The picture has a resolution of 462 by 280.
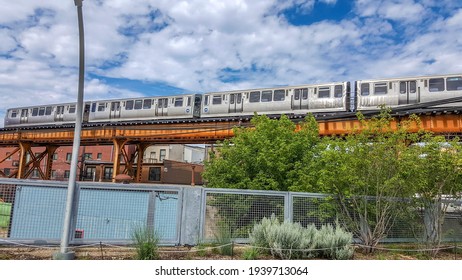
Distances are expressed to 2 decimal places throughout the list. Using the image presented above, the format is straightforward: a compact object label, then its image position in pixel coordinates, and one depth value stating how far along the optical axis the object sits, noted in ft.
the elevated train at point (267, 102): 81.61
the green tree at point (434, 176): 36.19
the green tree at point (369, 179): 36.68
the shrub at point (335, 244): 31.32
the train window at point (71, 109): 135.99
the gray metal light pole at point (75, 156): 28.48
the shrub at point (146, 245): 27.76
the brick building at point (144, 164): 167.23
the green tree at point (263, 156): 49.70
